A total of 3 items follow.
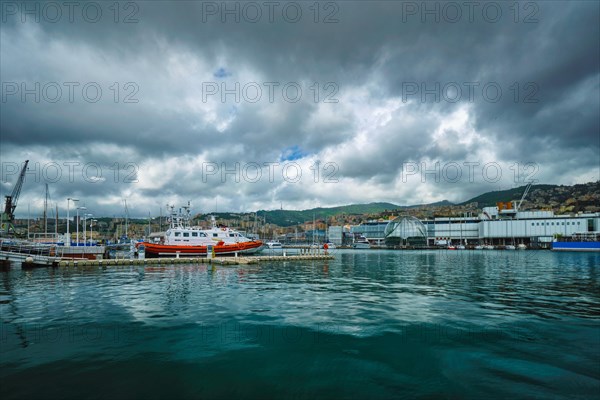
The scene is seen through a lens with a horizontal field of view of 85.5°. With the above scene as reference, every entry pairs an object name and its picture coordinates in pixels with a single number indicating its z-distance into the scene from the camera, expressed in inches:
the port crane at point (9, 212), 3794.3
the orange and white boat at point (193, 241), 2463.1
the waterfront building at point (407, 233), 7126.0
